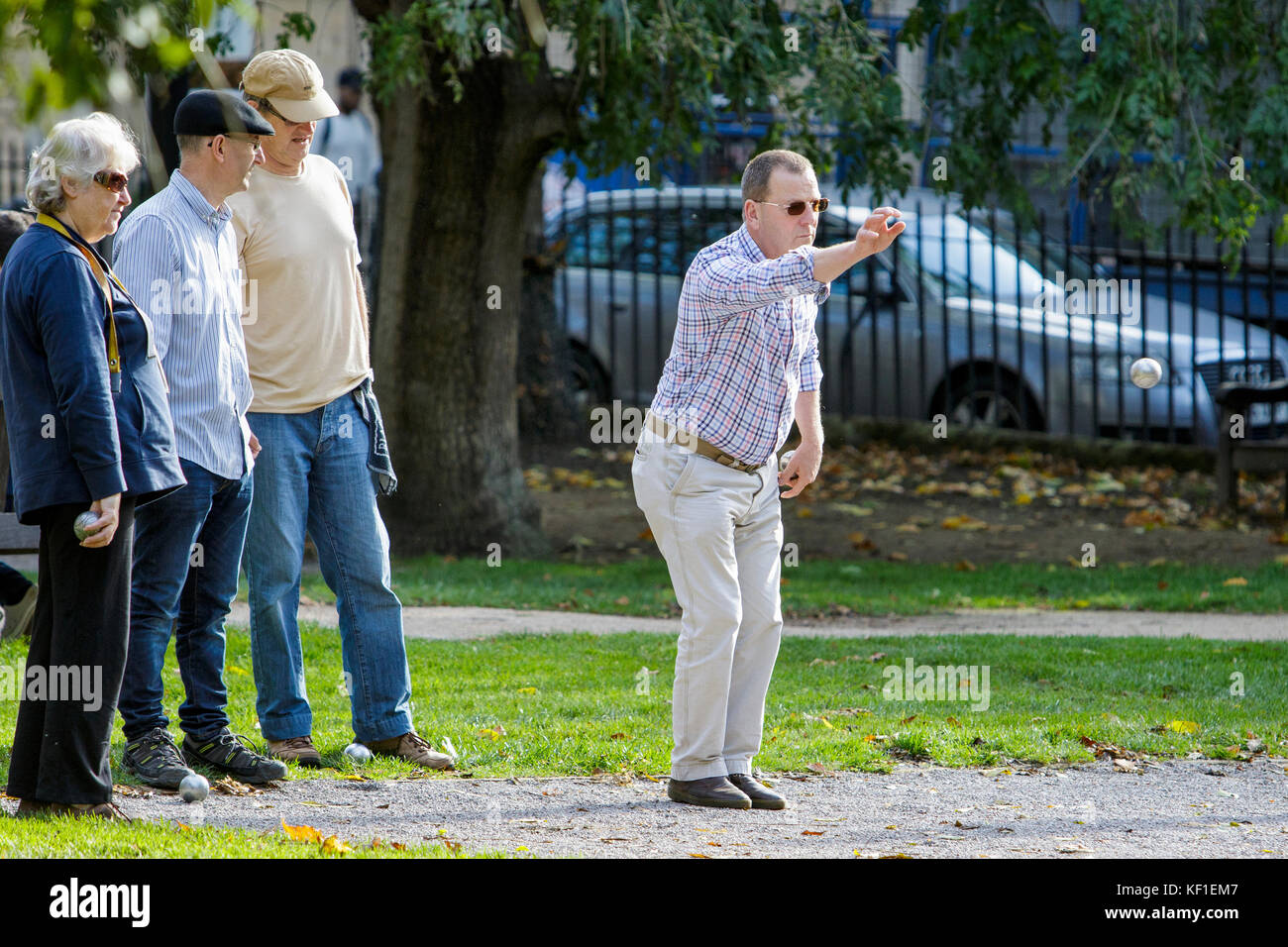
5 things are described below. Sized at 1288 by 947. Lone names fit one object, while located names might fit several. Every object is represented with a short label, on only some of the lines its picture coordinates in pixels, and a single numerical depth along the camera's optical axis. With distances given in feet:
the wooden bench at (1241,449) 74.90
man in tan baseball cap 32.17
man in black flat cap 29.50
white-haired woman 26.05
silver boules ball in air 55.47
